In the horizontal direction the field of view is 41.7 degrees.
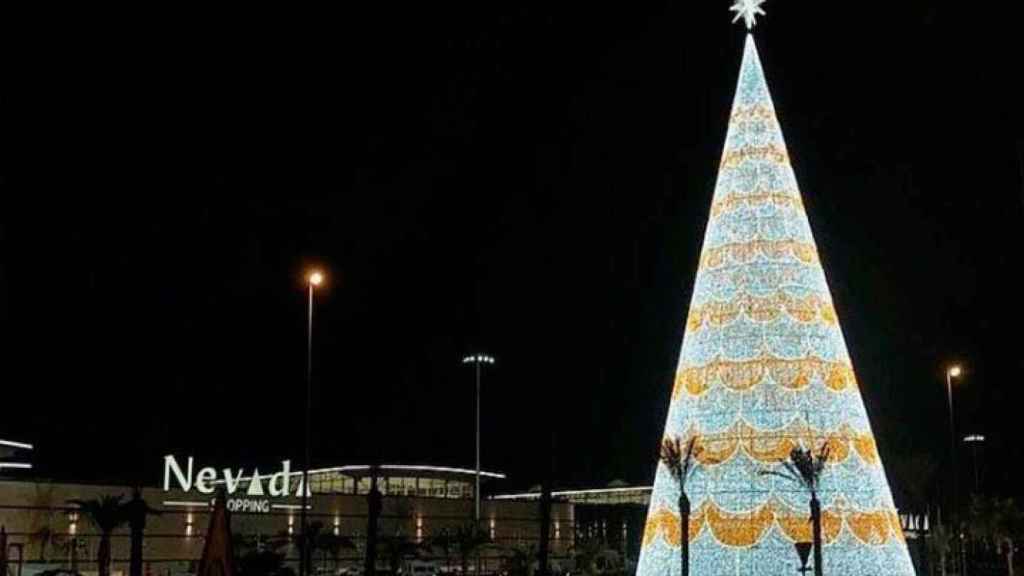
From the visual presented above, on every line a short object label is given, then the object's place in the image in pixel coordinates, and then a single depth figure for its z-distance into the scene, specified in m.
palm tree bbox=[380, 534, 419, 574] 56.37
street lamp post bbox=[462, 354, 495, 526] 68.94
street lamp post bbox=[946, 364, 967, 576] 57.09
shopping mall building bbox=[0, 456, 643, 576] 56.84
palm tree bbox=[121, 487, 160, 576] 35.22
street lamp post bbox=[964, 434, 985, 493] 81.93
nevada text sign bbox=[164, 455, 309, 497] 64.62
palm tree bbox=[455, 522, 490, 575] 60.59
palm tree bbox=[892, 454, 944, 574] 61.66
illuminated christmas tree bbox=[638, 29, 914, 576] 41.50
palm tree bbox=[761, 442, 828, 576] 39.59
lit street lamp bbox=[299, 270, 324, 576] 37.59
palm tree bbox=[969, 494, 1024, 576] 64.69
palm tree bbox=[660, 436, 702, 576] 41.47
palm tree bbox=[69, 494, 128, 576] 44.17
